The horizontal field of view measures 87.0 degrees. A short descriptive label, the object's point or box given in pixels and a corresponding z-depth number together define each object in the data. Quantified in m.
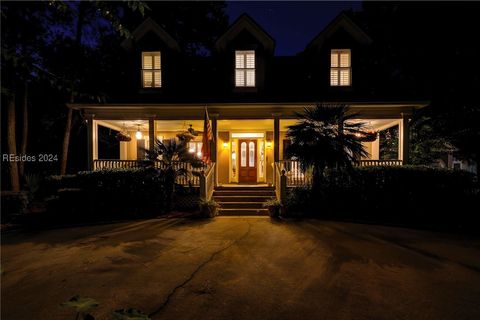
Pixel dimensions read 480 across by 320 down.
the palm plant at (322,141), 8.11
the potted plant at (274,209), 8.61
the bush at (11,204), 8.83
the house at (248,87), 10.70
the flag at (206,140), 9.73
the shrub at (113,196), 8.73
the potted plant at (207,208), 8.66
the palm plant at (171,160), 9.09
